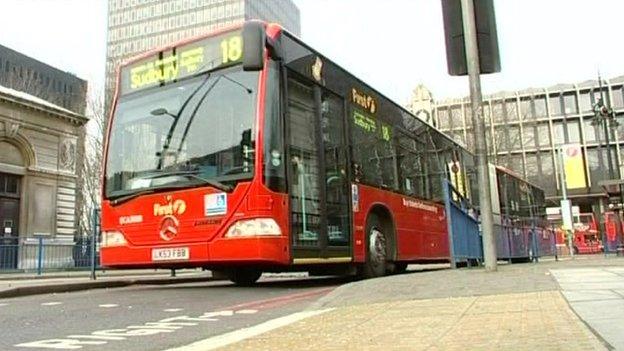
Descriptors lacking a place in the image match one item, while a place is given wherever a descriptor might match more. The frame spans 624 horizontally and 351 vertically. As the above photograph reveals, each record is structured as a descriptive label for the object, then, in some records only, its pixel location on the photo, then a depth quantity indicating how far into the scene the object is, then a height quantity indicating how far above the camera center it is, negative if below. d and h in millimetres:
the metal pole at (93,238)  15422 +951
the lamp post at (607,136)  29047 +5579
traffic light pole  9859 +1996
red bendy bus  9141 +1645
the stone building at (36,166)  28406 +5238
